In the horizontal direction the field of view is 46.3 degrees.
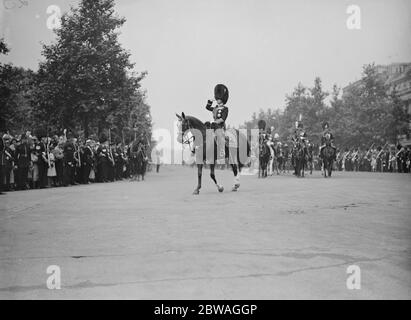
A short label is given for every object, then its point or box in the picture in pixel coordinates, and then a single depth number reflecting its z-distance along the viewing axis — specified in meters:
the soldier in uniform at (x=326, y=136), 25.69
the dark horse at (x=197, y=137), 15.43
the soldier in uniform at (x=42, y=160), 20.27
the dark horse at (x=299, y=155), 27.08
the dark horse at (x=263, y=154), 26.84
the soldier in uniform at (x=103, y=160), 26.49
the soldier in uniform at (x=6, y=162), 17.45
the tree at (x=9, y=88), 25.57
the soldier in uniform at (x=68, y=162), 22.11
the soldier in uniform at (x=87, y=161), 24.00
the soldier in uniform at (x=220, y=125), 15.59
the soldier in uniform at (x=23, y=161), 19.05
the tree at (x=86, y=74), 30.78
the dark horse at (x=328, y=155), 25.75
